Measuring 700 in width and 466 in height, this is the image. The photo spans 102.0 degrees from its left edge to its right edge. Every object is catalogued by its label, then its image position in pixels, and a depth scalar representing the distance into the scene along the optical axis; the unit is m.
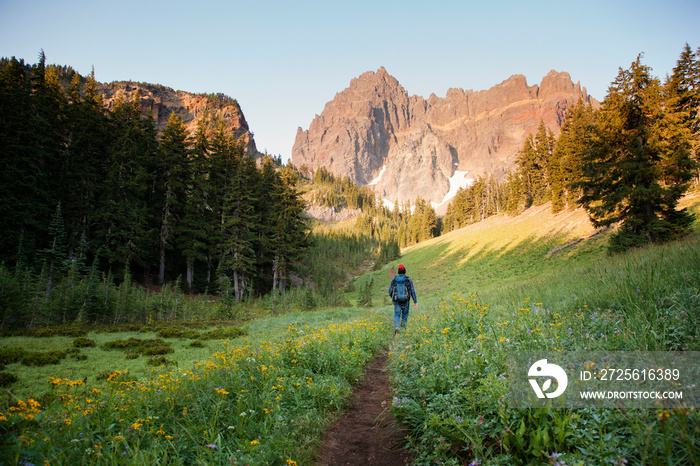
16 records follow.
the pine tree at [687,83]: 16.77
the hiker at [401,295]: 10.01
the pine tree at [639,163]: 12.88
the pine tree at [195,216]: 32.03
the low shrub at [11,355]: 8.04
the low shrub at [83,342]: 10.40
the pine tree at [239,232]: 30.86
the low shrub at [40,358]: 8.16
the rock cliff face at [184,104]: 145.62
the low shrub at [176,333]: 13.41
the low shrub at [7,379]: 6.36
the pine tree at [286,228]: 33.00
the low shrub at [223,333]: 13.30
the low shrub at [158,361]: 8.40
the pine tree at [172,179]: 32.66
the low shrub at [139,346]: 10.16
